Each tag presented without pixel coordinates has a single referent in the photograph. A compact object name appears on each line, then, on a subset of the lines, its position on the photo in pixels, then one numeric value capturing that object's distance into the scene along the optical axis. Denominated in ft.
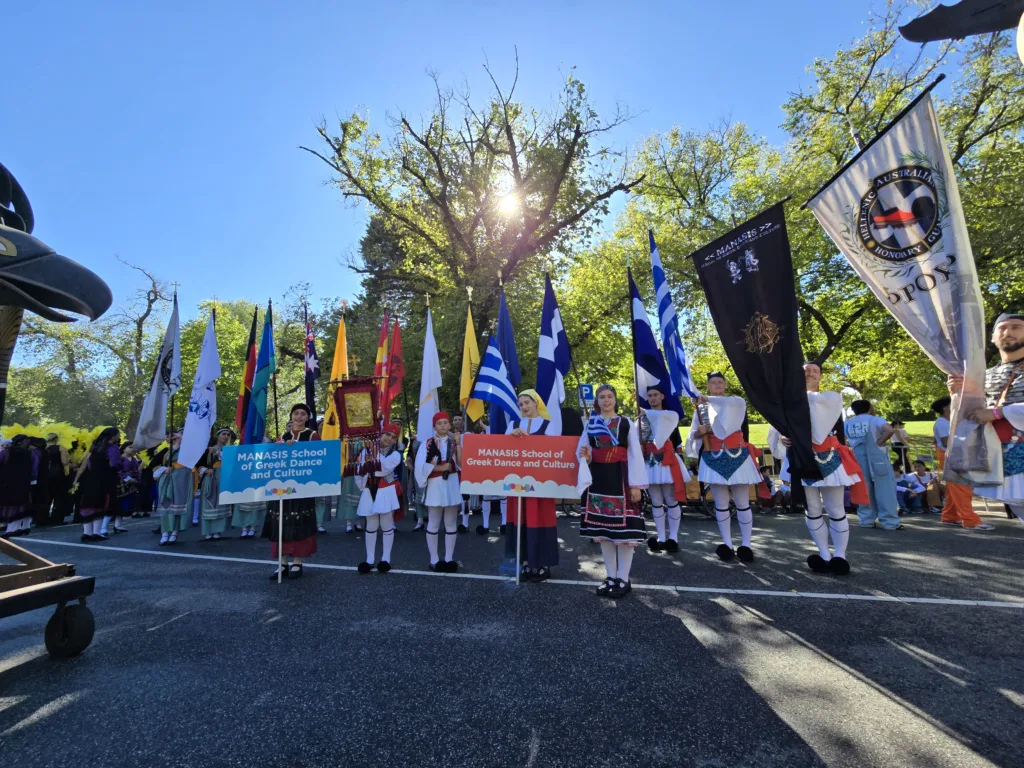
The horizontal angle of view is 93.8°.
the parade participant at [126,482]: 32.14
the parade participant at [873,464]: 28.04
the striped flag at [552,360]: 20.80
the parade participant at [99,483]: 29.58
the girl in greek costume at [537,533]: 18.01
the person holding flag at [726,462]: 19.03
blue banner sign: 18.21
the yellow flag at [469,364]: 30.19
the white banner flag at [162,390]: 23.66
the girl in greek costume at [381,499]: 19.66
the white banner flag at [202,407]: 25.99
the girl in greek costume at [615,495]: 15.51
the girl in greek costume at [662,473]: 21.65
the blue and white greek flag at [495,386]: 20.08
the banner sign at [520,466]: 16.98
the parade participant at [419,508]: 31.43
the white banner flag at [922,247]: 9.86
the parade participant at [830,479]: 16.89
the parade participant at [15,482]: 30.07
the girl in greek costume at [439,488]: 19.84
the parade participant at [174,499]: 28.30
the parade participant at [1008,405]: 9.61
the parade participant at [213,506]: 29.14
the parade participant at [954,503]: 26.58
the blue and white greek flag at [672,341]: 22.02
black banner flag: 14.67
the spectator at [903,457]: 38.84
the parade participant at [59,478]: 37.29
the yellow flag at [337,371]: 30.89
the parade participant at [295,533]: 19.12
